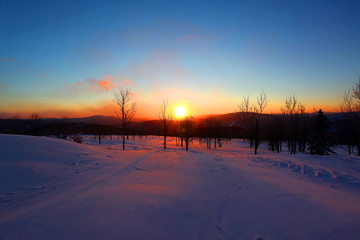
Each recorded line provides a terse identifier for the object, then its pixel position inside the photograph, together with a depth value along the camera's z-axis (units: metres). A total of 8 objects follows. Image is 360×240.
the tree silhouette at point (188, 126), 25.73
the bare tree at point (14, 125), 28.66
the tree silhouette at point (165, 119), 22.17
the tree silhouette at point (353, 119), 16.30
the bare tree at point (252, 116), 18.25
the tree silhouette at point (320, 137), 23.98
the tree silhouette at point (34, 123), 30.08
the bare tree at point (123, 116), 18.22
